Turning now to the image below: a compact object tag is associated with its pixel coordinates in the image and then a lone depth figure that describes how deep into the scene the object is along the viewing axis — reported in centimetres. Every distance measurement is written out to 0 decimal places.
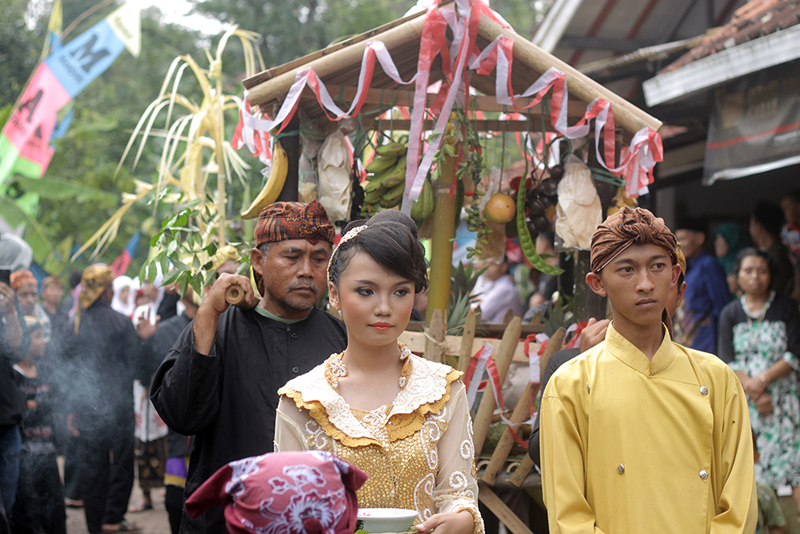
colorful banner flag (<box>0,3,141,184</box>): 908
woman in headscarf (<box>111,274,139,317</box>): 958
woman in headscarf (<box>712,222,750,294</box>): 746
